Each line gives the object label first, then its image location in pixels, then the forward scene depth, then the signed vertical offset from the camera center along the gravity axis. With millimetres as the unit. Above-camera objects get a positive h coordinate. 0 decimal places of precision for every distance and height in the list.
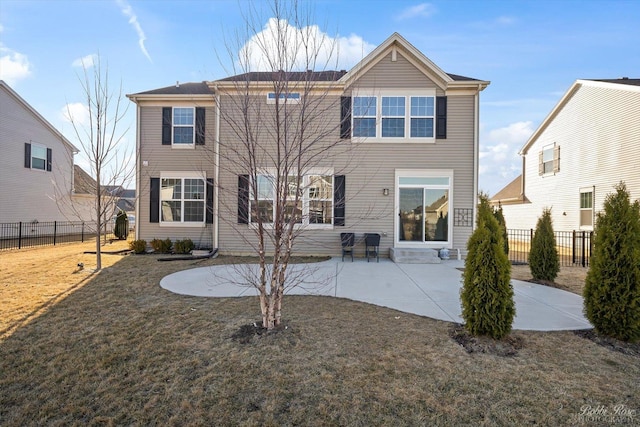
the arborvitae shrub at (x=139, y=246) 11141 -1325
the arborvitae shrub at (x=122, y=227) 15238 -833
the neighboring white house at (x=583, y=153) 12188 +3096
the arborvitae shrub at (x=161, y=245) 11141 -1265
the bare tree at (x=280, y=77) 3773 +1839
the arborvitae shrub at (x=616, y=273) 3863 -755
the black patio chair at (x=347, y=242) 10114 -970
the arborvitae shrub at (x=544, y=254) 7406 -945
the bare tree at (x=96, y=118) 7984 +2550
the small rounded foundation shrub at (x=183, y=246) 11047 -1275
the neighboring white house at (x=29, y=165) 15484 +2558
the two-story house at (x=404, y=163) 10328 +1806
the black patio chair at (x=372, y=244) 9852 -991
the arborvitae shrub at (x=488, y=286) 3754 -907
